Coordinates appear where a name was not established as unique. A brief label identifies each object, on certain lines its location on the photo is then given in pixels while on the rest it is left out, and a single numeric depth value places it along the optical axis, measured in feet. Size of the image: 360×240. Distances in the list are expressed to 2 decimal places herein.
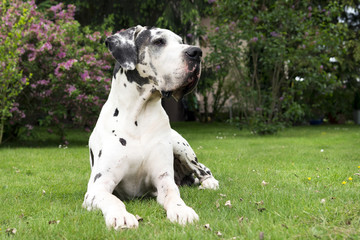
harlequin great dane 10.89
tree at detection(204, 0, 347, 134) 37.86
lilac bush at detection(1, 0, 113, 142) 31.24
